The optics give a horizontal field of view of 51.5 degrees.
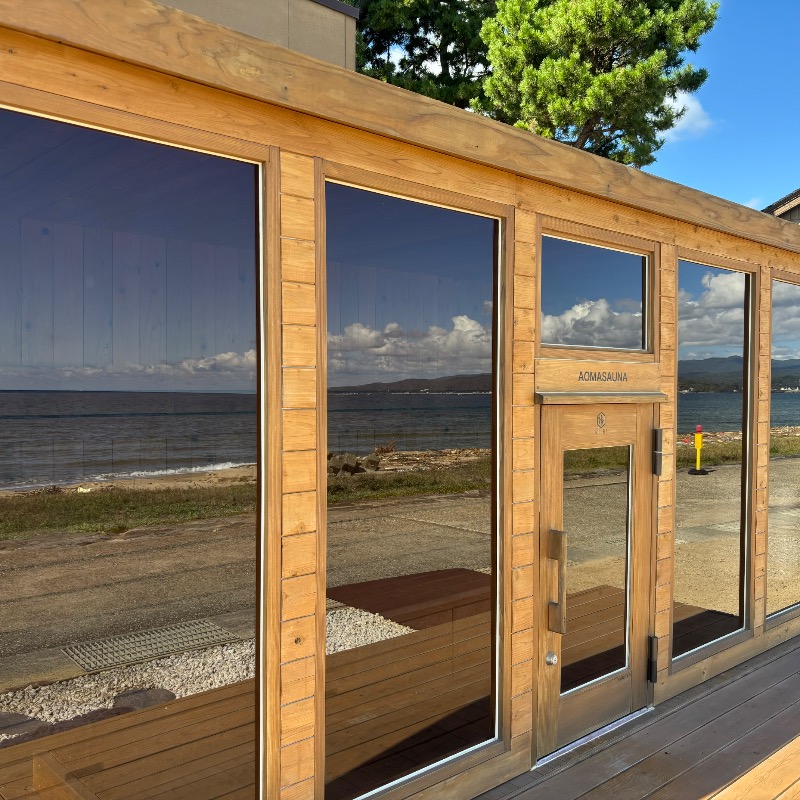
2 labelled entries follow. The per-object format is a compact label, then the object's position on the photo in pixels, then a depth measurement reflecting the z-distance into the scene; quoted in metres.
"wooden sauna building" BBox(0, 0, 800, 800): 2.27
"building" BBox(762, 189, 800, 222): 10.25
